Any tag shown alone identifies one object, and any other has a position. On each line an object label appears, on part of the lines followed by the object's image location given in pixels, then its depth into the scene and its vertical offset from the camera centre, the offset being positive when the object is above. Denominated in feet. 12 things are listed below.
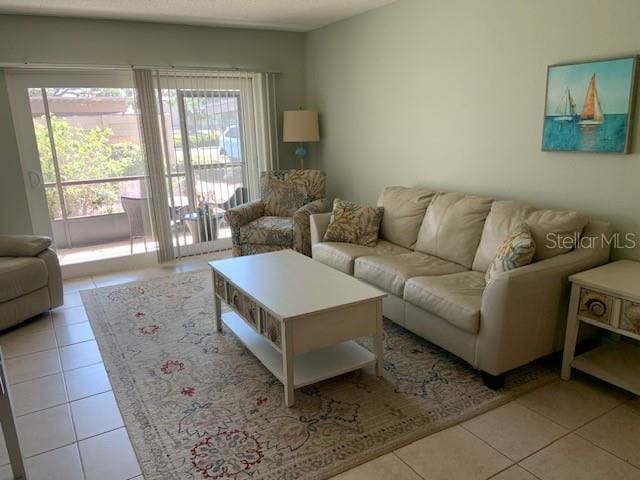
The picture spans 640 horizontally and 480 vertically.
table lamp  16.51 +0.35
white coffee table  7.41 -3.07
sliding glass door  14.02 -0.52
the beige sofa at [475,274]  7.66 -2.90
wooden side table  7.04 -3.01
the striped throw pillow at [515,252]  7.89 -2.12
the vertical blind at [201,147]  15.29 -0.29
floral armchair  14.21 -2.50
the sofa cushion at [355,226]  12.29 -2.43
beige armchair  10.59 -3.13
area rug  6.47 -4.41
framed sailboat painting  8.27 +0.38
